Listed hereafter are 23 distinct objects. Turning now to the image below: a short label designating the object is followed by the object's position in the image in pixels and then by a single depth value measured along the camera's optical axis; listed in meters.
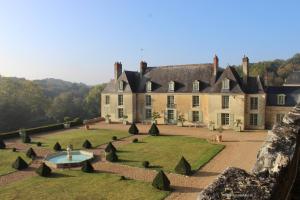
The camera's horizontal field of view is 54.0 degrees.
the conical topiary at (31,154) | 23.02
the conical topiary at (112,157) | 21.37
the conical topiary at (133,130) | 31.92
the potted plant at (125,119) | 39.41
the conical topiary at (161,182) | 15.68
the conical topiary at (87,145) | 25.91
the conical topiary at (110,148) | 23.45
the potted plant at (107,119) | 40.61
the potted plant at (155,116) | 37.96
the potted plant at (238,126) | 32.38
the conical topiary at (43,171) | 18.56
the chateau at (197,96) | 32.69
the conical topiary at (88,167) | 19.17
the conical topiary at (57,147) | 25.30
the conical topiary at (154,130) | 30.75
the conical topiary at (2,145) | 26.66
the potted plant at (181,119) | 36.50
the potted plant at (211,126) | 33.86
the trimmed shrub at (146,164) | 19.75
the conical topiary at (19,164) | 20.08
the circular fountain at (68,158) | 20.55
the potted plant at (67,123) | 38.38
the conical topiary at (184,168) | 18.06
